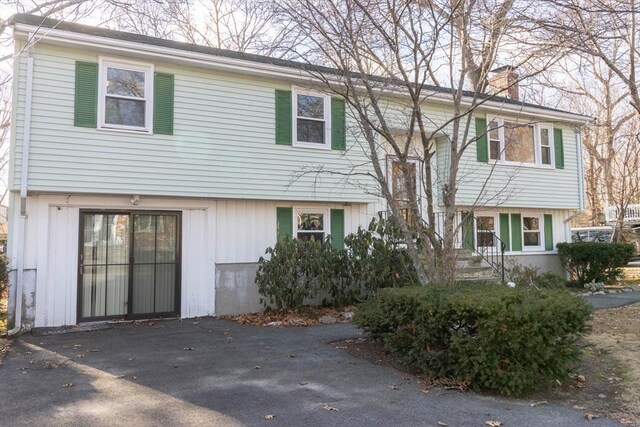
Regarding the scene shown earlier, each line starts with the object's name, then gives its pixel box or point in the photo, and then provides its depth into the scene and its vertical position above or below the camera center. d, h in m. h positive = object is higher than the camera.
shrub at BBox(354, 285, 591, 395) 4.84 -0.92
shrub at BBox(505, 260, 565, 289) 12.35 -0.82
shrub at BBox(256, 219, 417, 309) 9.70 -0.45
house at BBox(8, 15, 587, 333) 8.46 +1.44
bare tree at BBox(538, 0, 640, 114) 7.60 +3.65
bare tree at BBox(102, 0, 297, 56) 8.12 +5.58
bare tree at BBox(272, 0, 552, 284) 6.80 +3.04
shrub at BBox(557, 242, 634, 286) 13.69 -0.38
